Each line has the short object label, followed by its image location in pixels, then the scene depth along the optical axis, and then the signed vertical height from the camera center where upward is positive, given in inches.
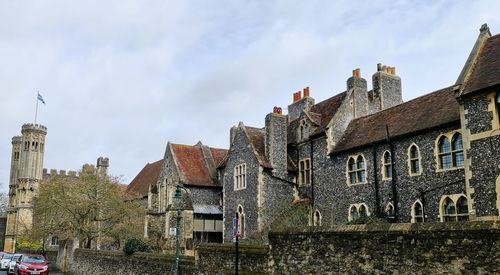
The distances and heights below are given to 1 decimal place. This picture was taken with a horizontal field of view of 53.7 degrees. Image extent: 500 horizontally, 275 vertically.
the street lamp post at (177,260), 828.6 -42.2
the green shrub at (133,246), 1059.9 -24.8
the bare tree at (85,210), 1409.9 +70.2
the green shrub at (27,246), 2377.0 -57.2
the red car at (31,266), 1133.6 -71.8
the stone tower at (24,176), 3107.8 +392.5
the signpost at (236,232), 636.1 +3.1
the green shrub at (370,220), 912.5 +27.0
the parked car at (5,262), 1557.6 -85.2
